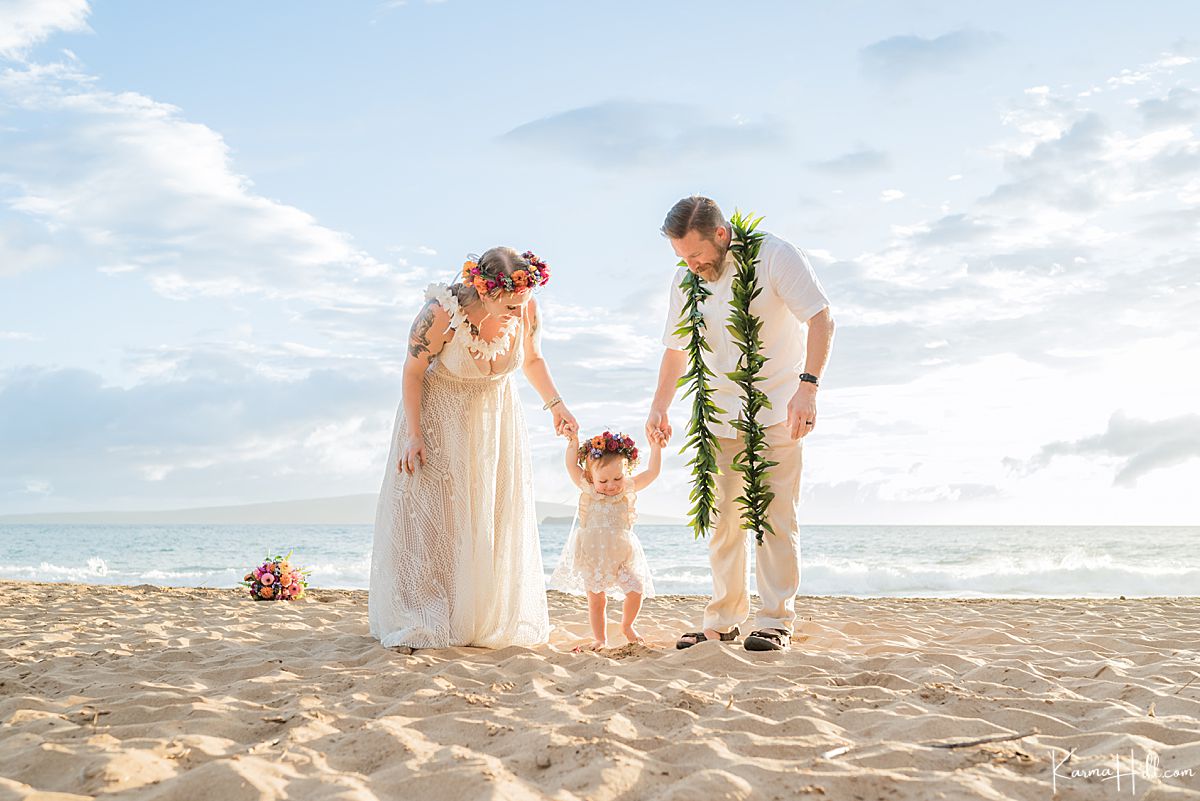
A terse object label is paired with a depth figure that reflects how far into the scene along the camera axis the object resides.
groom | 4.54
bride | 4.56
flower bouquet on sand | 8.26
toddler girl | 5.11
